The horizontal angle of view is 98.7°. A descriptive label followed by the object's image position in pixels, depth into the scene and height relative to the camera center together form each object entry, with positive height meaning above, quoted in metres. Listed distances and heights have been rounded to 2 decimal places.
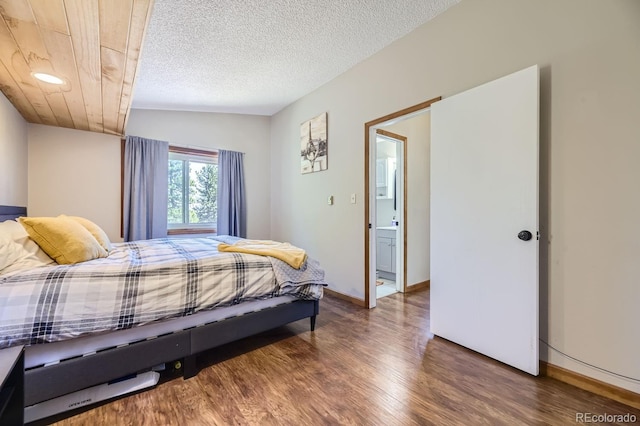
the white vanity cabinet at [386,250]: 4.07 -0.56
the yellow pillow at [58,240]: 1.72 -0.17
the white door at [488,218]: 1.76 -0.04
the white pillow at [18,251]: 1.48 -0.23
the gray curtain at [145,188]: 3.55 +0.33
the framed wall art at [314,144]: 3.57 +0.94
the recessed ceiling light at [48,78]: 2.01 +1.01
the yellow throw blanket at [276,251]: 2.15 -0.30
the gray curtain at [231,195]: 4.24 +0.28
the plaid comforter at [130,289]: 1.30 -0.45
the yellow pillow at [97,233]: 2.26 -0.18
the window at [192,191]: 4.02 +0.33
